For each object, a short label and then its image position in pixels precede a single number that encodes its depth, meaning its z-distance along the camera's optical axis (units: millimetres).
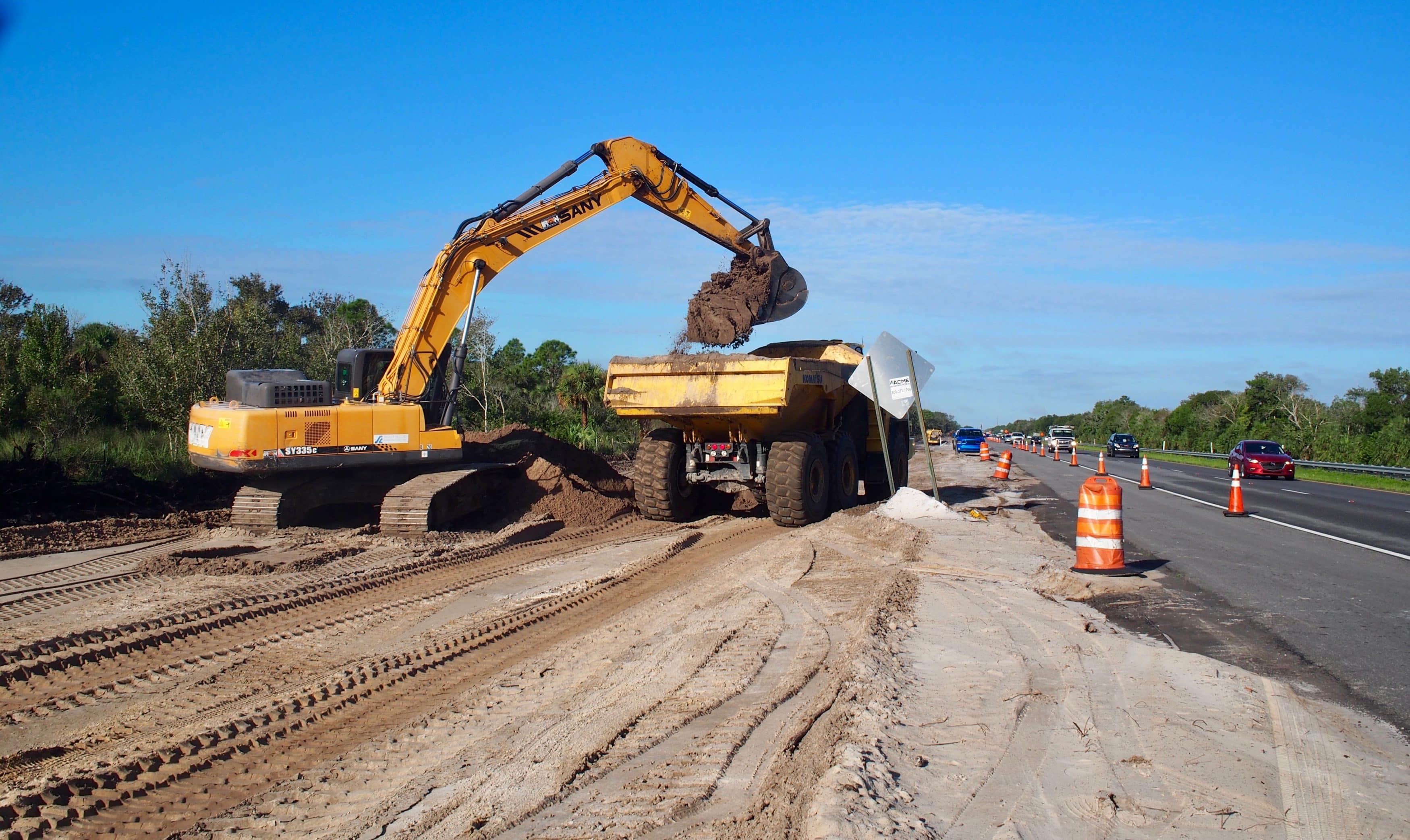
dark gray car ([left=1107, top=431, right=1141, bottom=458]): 51562
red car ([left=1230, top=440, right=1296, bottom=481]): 30250
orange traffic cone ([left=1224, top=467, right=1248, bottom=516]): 15148
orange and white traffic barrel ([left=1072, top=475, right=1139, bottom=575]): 8828
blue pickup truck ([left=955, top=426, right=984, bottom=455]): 51688
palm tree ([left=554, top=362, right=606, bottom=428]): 28828
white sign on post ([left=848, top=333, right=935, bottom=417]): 12875
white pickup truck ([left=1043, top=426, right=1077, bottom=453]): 49406
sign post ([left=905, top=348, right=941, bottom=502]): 12766
